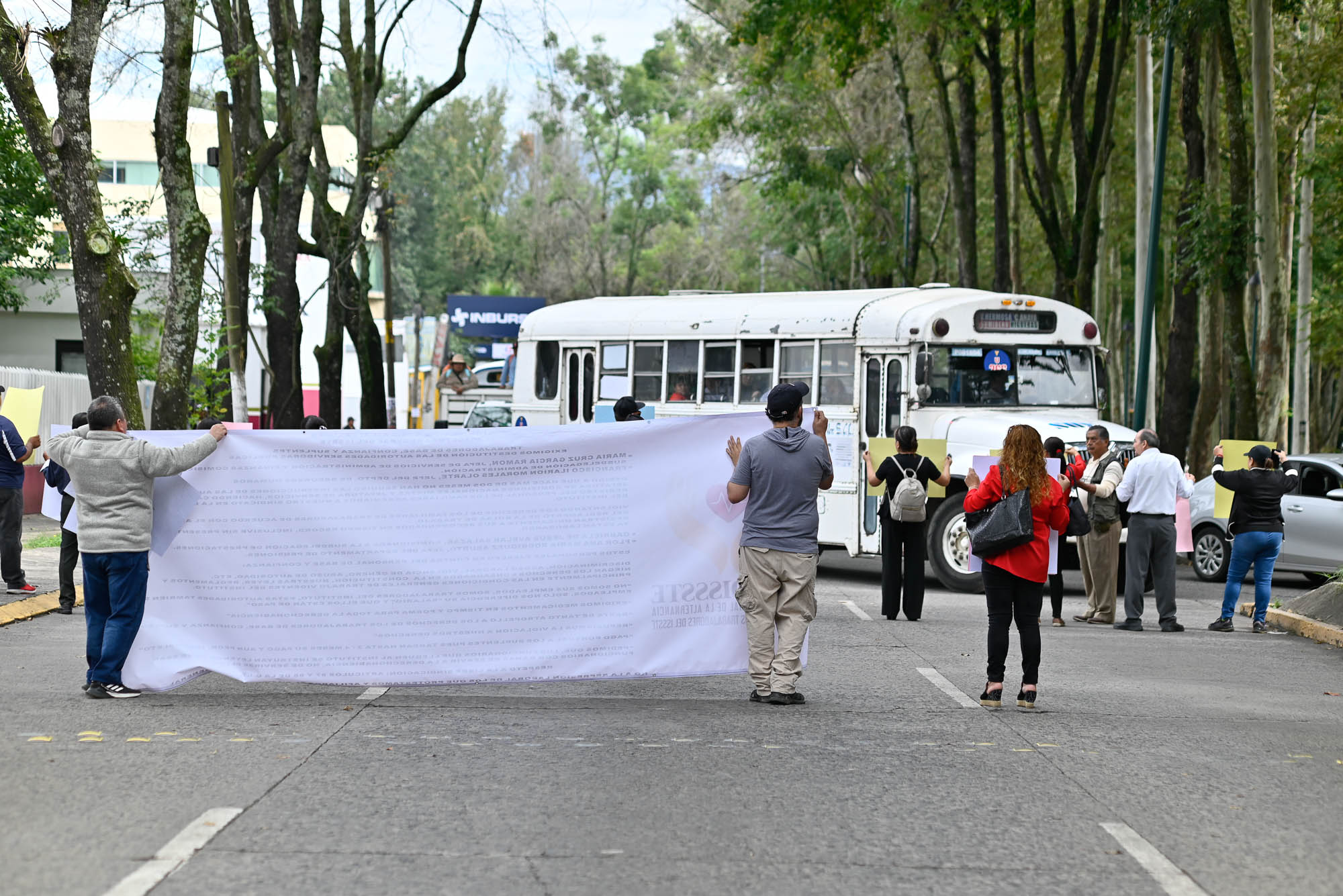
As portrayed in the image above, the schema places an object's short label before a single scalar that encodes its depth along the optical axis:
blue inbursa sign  65.50
